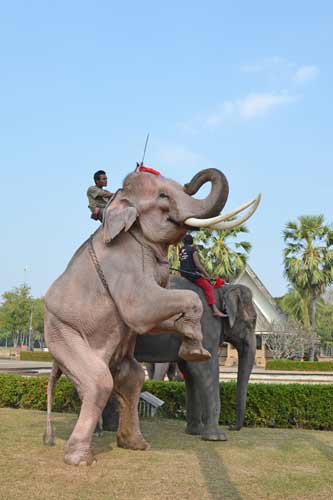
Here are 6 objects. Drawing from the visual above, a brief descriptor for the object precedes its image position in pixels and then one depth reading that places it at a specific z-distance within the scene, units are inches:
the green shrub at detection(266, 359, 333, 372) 1279.5
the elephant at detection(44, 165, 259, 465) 212.5
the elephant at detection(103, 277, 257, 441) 288.2
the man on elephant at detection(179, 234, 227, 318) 305.7
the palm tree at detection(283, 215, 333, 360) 1460.4
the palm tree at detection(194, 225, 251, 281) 1334.9
